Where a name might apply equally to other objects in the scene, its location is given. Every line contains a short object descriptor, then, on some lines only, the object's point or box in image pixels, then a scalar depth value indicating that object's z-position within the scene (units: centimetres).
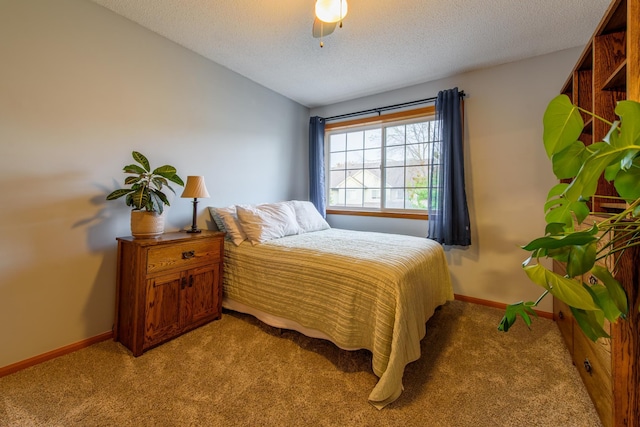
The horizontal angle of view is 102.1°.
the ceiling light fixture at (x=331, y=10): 145
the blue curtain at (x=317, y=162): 373
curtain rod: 297
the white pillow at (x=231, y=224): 246
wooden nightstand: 180
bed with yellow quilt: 147
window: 313
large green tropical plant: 55
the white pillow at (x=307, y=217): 300
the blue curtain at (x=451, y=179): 271
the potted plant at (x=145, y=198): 186
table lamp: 222
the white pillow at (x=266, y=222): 242
